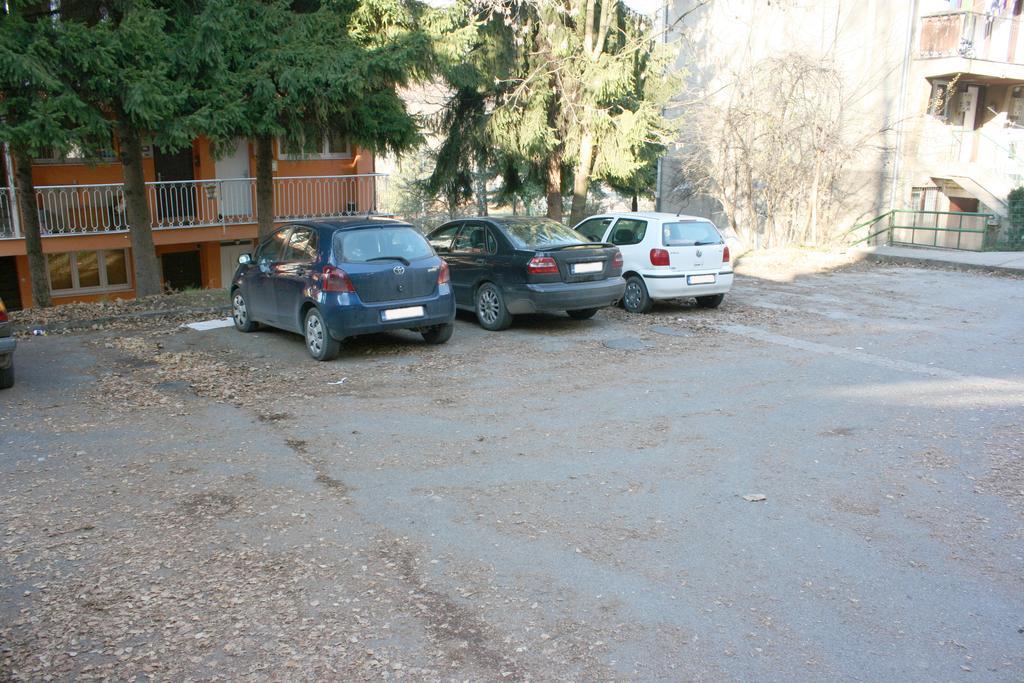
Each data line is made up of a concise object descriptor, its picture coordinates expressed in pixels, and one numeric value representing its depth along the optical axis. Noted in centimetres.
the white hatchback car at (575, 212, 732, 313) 1320
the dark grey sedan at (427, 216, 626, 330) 1155
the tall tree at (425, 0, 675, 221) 1959
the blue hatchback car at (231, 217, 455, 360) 1000
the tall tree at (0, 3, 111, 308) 1084
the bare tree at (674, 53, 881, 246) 2459
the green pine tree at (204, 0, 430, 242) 1248
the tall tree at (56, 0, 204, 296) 1143
